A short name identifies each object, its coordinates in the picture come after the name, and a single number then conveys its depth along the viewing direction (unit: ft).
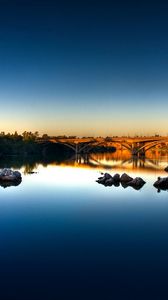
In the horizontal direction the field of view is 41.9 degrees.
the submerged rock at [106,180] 72.16
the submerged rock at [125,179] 74.44
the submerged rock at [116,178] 75.13
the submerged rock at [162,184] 68.61
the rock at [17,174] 76.57
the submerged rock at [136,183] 70.44
